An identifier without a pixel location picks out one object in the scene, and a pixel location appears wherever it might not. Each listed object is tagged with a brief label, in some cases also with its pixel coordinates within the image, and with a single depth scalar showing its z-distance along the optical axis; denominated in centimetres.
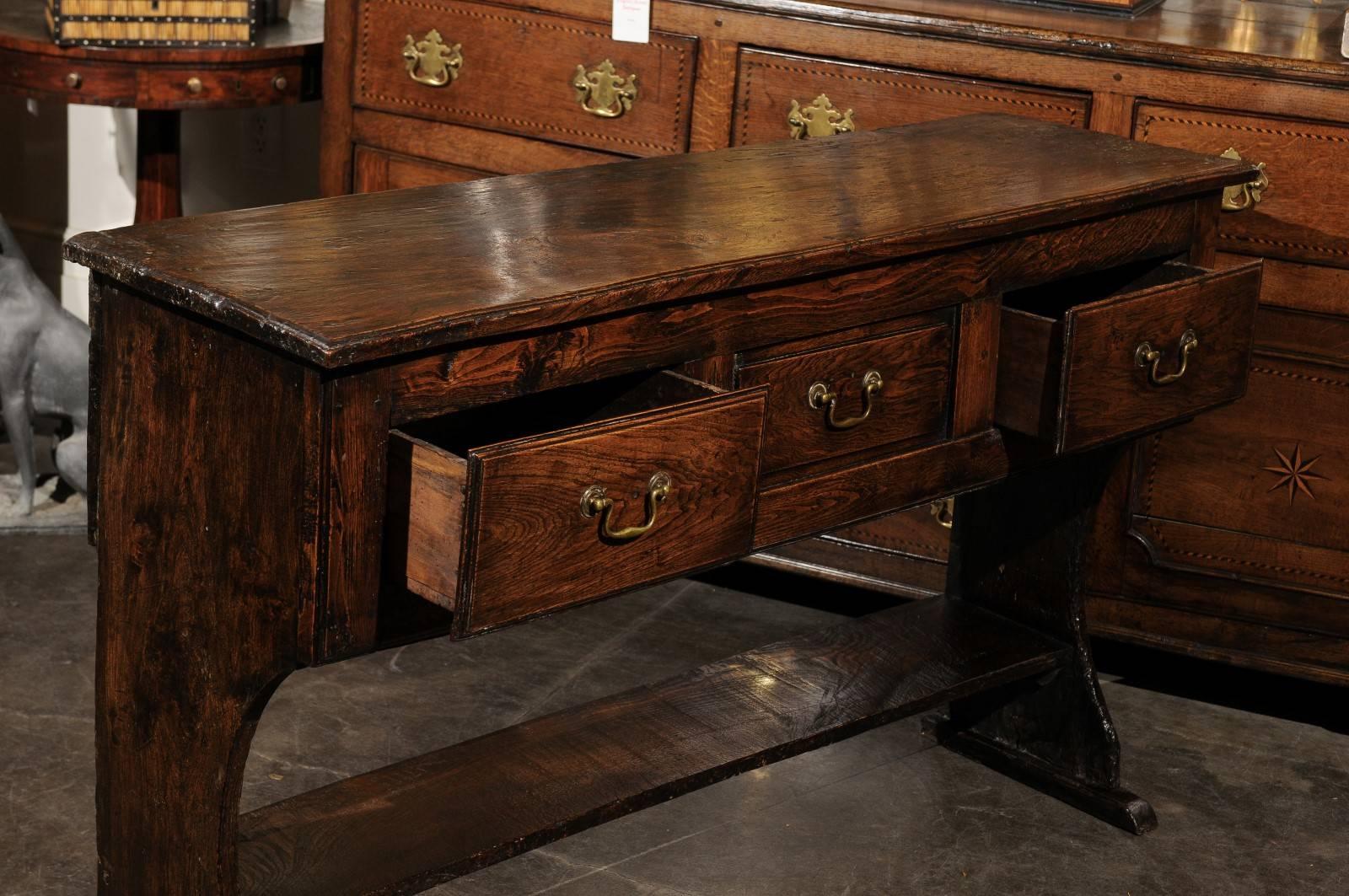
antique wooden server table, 168
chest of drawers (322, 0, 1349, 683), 295
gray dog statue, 366
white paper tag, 325
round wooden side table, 355
